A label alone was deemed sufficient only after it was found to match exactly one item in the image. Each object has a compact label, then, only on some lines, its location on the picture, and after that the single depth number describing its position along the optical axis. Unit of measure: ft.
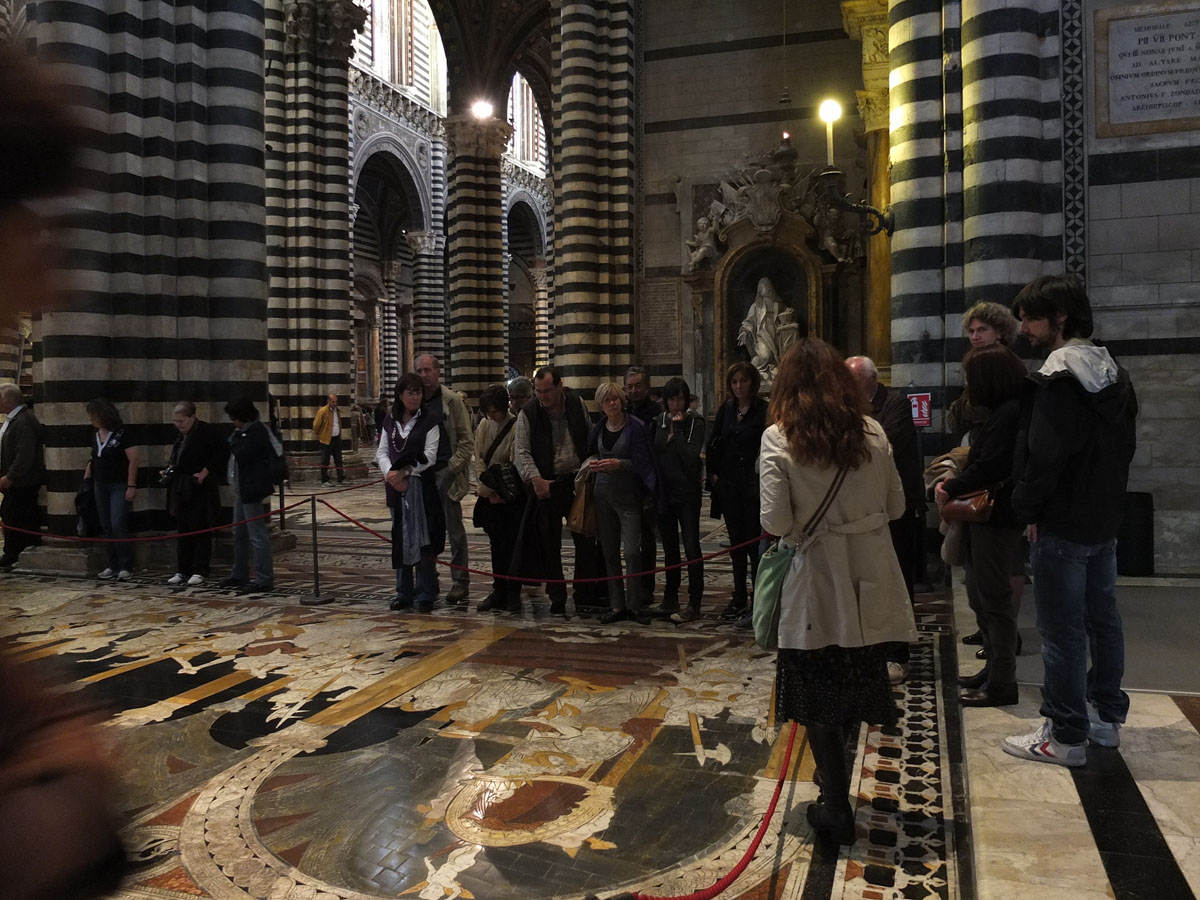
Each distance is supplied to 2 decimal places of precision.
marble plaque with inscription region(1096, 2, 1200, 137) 22.54
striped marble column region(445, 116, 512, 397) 70.49
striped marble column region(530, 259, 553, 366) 129.04
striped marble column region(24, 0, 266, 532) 27.86
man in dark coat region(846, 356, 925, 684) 16.25
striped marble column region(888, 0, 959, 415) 26.81
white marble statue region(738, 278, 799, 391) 49.57
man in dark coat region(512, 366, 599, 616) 21.72
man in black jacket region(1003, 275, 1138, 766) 10.72
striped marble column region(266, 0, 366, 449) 57.06
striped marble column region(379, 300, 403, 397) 104.94
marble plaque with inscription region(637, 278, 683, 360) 54.29
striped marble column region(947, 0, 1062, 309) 23.50
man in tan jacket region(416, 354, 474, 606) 22.47
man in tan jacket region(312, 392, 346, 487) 52.31
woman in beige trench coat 9.86
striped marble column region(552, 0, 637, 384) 51.52
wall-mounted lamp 29.01
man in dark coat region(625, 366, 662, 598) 21.95
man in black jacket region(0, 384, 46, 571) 28.43
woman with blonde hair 20.57
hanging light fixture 53.98
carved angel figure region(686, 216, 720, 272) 51.44
